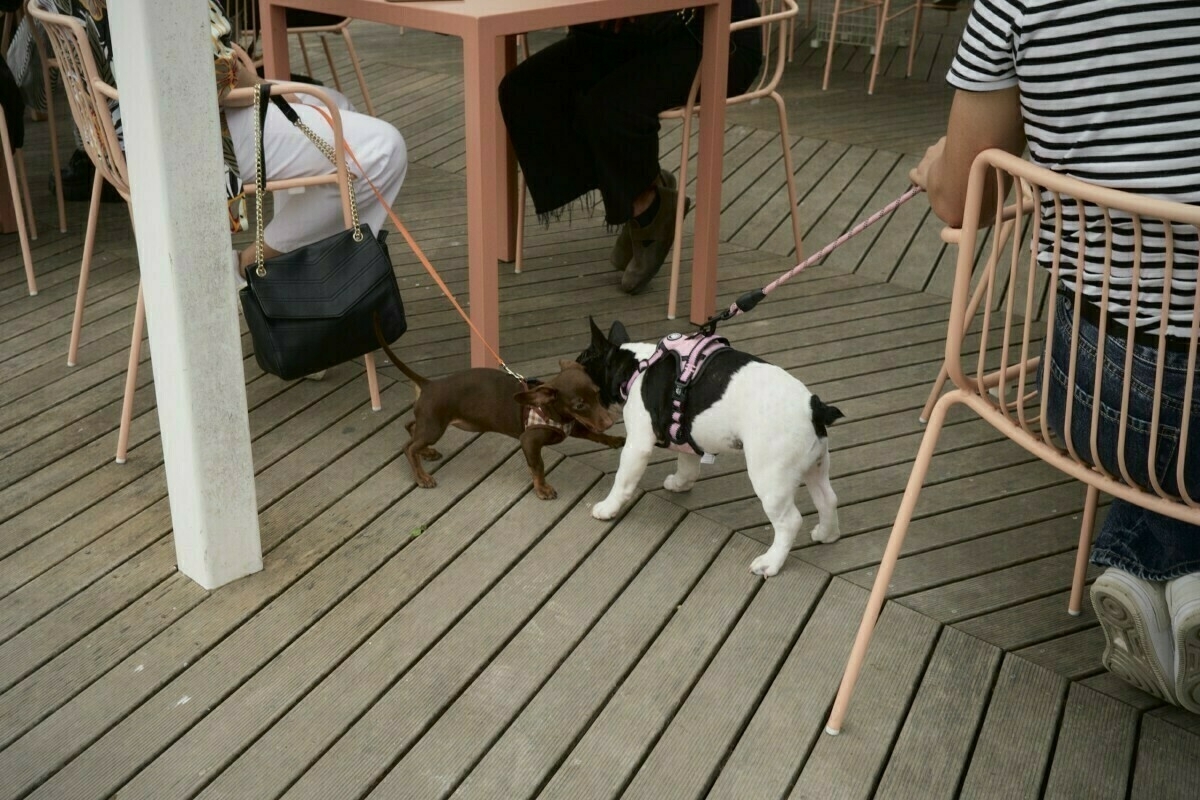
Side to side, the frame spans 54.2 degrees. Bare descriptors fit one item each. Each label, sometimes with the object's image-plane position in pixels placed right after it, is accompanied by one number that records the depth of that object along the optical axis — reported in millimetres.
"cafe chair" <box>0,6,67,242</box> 3451
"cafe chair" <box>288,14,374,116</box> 4026
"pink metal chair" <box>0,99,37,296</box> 3100
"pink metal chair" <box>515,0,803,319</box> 3051
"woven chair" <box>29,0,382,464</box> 2213
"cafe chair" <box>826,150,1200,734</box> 1271
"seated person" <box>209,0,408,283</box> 2486
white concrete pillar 1693
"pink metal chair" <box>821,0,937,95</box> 5426
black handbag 2270
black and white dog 1970
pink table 2385
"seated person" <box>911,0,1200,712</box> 1315
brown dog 2209
